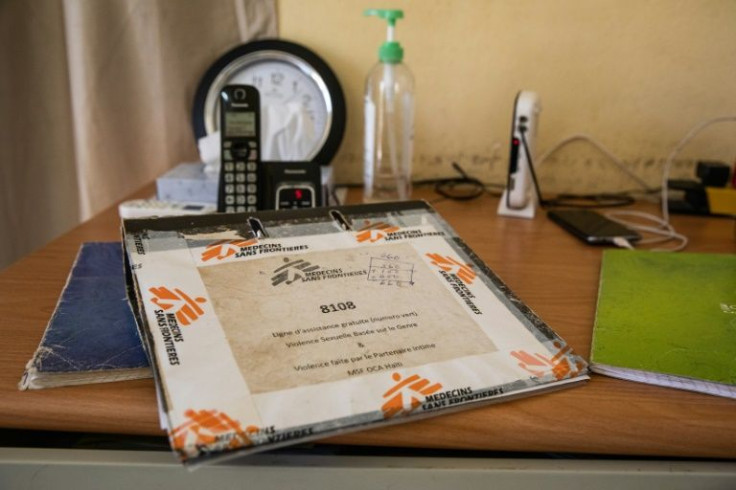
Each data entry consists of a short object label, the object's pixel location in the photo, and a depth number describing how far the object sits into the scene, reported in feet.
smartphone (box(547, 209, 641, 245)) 2.60
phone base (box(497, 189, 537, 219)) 2.93
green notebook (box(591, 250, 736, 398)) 1.57
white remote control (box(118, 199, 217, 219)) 2.56
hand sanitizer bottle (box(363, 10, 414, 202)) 3.02
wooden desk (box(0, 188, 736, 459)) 1.40
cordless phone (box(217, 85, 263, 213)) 2.44
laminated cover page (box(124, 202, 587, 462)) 1.31
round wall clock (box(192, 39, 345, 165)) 3.14
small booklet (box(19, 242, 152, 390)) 1.48
